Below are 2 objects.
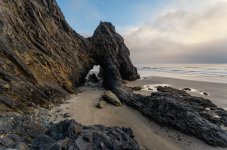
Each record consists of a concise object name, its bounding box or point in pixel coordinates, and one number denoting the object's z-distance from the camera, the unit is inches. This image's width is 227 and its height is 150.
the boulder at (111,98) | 377.4
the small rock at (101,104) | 362.2
